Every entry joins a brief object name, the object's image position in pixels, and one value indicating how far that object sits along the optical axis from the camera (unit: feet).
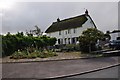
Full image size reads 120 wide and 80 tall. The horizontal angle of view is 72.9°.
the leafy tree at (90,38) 33.13
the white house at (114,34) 54.02
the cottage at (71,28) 65.59
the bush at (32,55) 27.55
